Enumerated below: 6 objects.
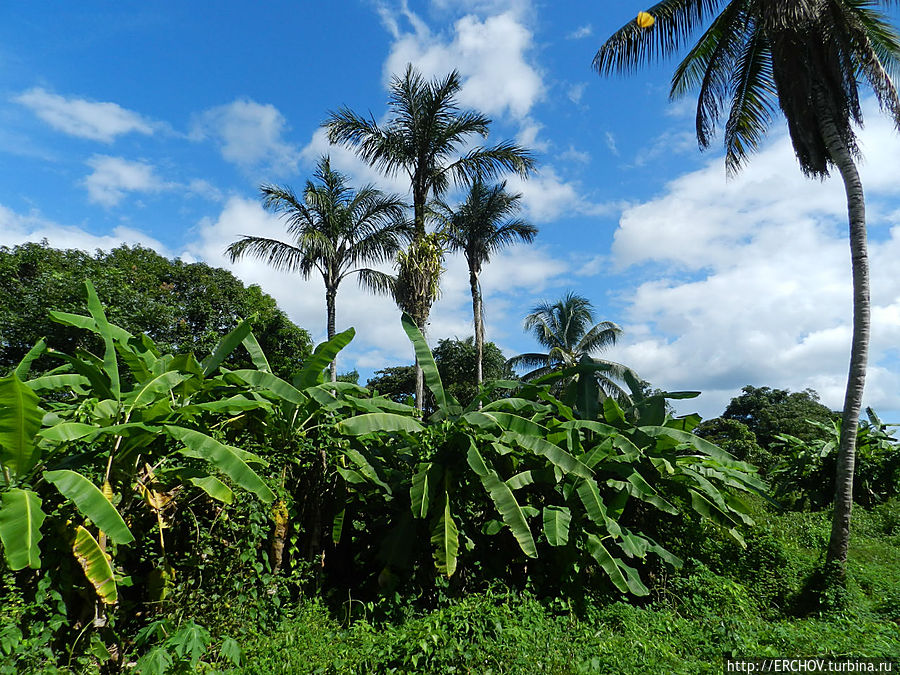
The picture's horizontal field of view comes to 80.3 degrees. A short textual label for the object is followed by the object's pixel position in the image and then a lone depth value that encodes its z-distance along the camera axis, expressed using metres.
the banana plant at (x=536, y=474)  5.03
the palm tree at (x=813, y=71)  6.76
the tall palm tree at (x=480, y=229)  20.69
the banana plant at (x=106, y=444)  3.45
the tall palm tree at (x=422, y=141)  14.21
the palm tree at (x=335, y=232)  16.05
